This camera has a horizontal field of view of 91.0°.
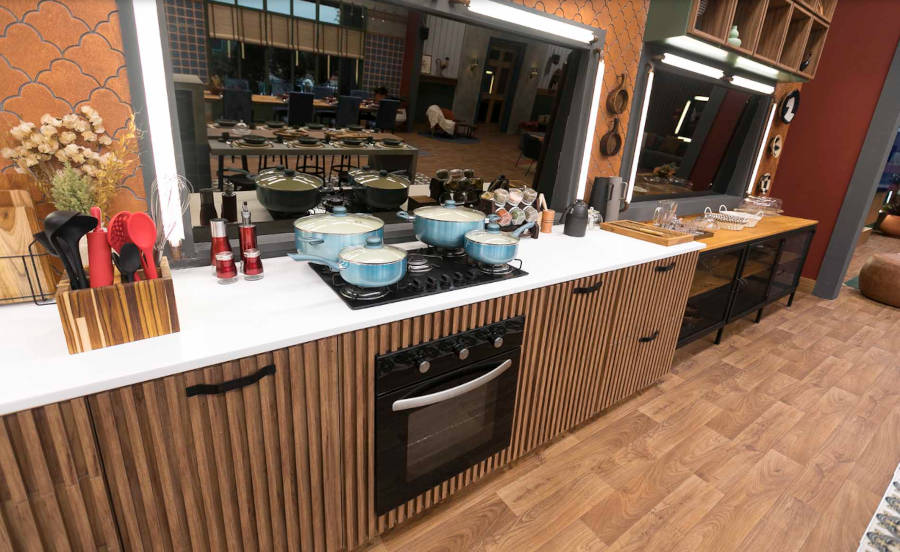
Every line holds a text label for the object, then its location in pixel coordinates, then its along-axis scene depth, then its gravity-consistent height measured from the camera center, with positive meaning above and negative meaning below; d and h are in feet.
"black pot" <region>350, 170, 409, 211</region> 6.22 -0.96
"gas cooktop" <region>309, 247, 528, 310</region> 4.46 -1.69
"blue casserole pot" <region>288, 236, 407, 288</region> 4.33 -1.41
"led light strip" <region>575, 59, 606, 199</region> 7.76 -0.09
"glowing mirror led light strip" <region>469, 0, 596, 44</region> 5.90 +1.48
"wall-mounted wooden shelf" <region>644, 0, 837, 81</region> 7.67 +2.23
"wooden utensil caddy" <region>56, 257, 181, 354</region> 3.18 -1.54
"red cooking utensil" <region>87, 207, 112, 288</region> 3.39 -1.19
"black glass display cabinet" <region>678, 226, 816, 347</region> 9.49 -3.04
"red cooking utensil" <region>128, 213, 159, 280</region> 3.55 -1.05
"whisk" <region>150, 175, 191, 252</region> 4.58 -1.00
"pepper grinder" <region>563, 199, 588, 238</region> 7.41 -1.39
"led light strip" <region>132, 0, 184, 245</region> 4.06 -0.07
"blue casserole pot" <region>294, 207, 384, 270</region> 4.70 -1.24
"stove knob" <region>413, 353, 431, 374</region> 4.46 -2.31
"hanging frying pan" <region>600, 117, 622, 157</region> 8.55 -0.13
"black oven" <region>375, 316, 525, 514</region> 4.50 -3.05
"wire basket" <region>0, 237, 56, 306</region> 3.82 -1.55
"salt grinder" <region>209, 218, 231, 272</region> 4.62 -1.30
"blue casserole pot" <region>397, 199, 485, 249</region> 5.58 -1.25
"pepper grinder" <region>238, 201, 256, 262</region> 4.72 -1.28
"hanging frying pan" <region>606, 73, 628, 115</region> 8.20 +0.65
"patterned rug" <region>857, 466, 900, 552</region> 5.79 -4.80
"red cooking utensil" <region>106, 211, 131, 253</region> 3.63 -1.05
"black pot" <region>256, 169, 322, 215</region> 5.58 -0.99
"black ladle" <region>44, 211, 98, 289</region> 3.13 -0.98
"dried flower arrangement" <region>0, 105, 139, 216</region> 3.70 -0.49
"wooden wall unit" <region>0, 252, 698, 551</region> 3.06 -2.68
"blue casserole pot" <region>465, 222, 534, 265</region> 5.24 -1.38
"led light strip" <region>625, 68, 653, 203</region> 8.67 -0.02
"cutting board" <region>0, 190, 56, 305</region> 3.76 -1.22
